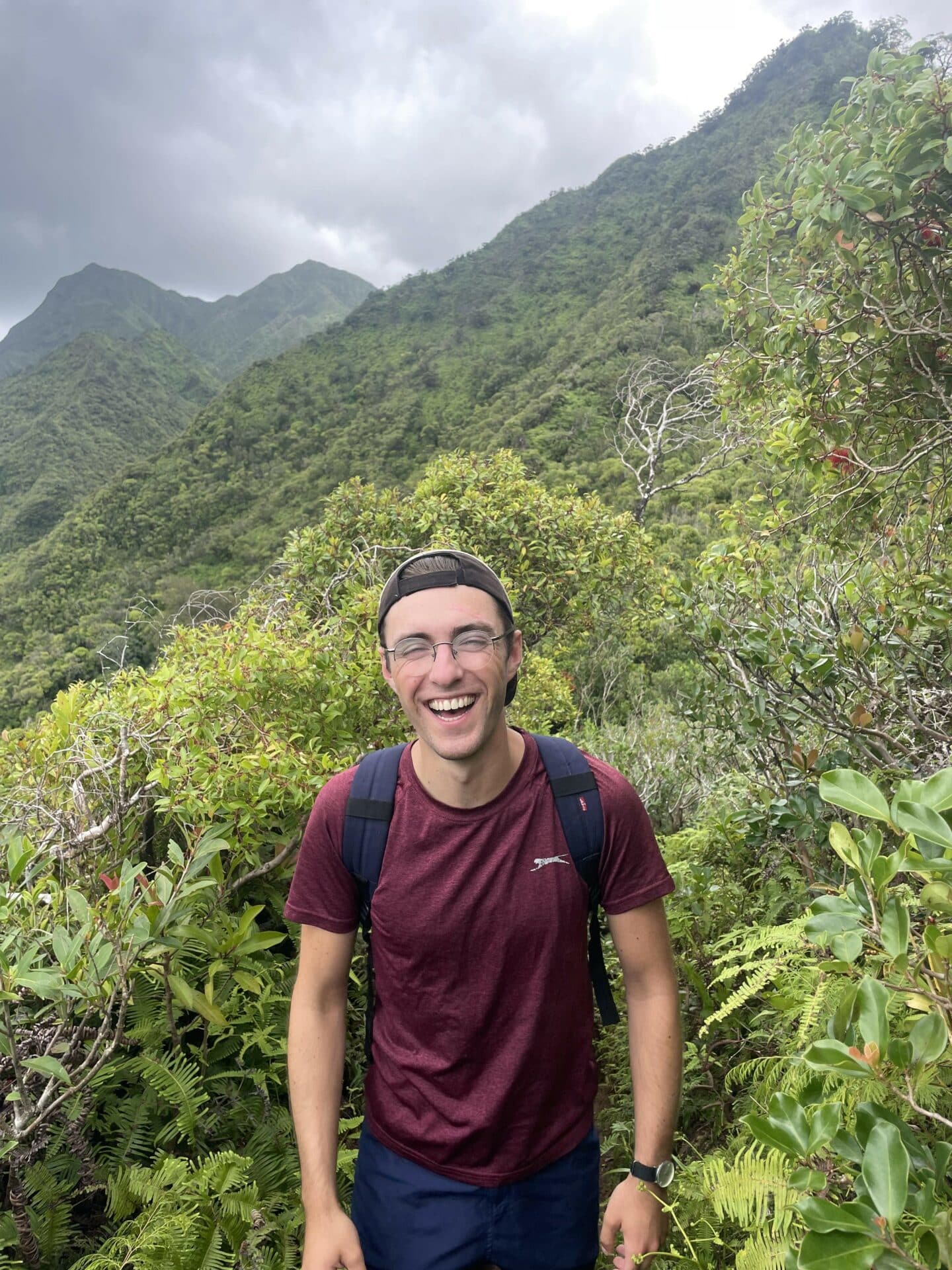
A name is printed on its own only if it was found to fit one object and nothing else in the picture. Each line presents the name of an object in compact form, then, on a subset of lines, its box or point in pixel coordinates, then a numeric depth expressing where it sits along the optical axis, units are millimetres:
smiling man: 1629
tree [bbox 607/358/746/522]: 11906
